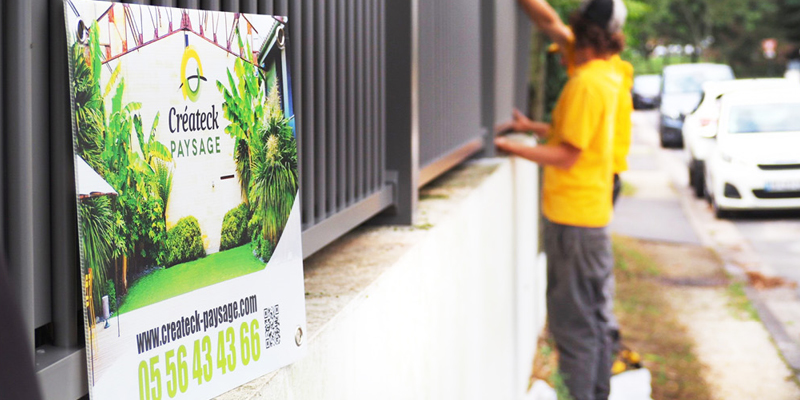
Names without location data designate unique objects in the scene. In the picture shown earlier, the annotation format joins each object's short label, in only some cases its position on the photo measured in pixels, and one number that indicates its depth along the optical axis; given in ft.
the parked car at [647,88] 93.40
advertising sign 3.33
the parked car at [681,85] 58.29
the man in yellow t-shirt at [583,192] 13.41
